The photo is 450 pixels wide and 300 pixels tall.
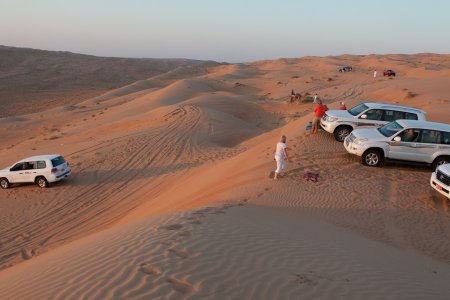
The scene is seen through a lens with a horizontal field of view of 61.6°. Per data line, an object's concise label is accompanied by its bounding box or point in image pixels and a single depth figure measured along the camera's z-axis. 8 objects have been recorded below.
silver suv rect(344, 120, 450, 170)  11.98
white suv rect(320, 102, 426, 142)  14.56
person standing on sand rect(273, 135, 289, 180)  11.13
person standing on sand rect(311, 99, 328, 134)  15.68
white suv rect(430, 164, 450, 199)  9.91
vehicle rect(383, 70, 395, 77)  51.66
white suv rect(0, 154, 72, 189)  14.84
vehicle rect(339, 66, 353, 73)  63.00
